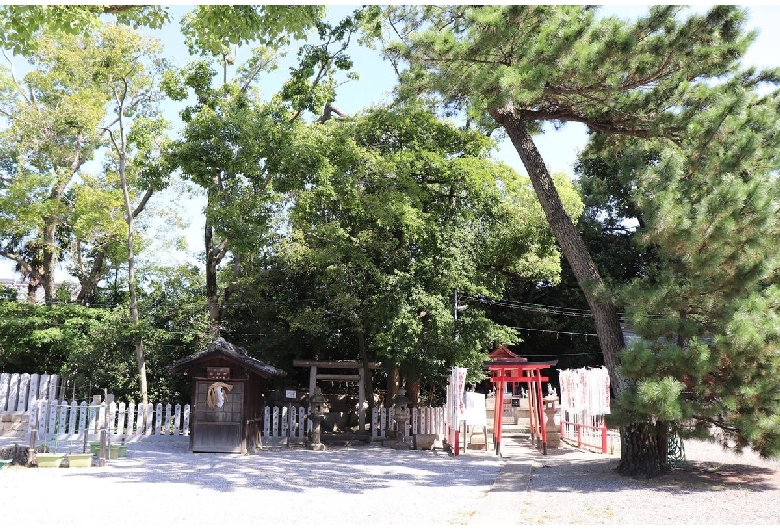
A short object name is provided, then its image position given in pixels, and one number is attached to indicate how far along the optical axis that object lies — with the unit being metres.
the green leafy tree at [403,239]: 14.41
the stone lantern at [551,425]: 13.62
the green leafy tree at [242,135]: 13.82
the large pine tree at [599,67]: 8.59
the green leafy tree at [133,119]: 15.56
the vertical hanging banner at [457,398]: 12.62
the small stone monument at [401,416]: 14.47
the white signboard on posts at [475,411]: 12.97
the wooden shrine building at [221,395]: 12.46
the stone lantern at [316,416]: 14.28
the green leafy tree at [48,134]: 17.45
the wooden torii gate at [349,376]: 15.72
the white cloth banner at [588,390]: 12.20
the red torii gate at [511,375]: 13.10
